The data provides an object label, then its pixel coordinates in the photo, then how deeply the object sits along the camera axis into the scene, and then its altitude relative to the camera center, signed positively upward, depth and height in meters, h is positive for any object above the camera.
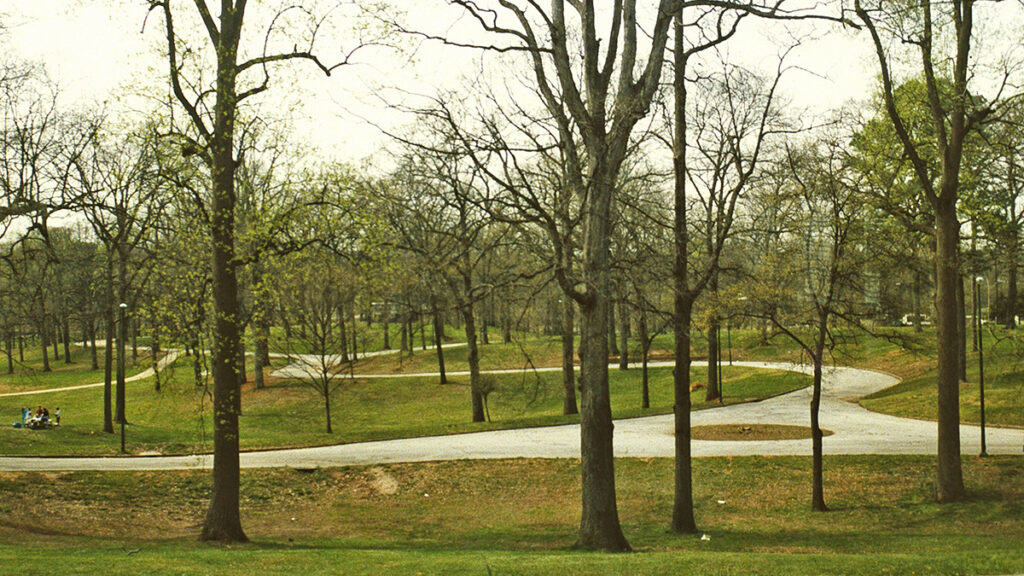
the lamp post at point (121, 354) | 27.14 -1.23
